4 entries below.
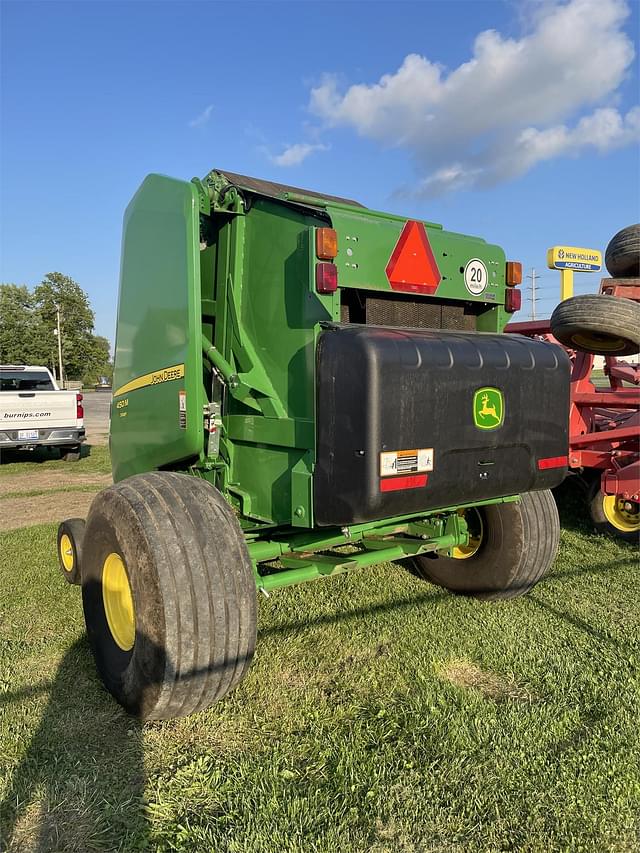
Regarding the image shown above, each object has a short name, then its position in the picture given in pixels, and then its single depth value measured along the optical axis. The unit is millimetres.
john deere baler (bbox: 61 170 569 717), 2633
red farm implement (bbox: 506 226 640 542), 5000
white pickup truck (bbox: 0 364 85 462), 10961
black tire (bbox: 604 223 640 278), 6031
